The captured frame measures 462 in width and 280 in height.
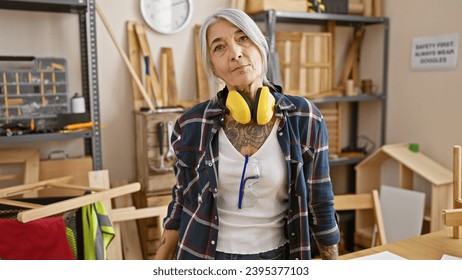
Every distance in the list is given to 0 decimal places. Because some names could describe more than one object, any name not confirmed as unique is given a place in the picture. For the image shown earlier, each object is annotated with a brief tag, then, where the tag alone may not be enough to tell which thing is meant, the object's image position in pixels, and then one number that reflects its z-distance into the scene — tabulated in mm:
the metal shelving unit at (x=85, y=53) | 1889
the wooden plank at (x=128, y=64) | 2094
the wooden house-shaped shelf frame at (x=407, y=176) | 2154
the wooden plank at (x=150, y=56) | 2303
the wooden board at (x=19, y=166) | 2033
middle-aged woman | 987
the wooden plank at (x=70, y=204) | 1300
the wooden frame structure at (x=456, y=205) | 1128
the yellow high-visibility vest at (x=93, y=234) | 1480
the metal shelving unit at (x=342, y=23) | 2357
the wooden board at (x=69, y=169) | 2094
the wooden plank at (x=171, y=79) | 2377
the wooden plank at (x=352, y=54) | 2805
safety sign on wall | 2256
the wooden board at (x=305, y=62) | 2555
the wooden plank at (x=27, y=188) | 1653
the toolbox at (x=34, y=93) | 1878
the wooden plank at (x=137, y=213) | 1823
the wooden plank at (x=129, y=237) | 2182
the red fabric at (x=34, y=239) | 1312
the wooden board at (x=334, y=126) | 2742
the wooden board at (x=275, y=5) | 2344
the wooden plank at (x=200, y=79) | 2420
